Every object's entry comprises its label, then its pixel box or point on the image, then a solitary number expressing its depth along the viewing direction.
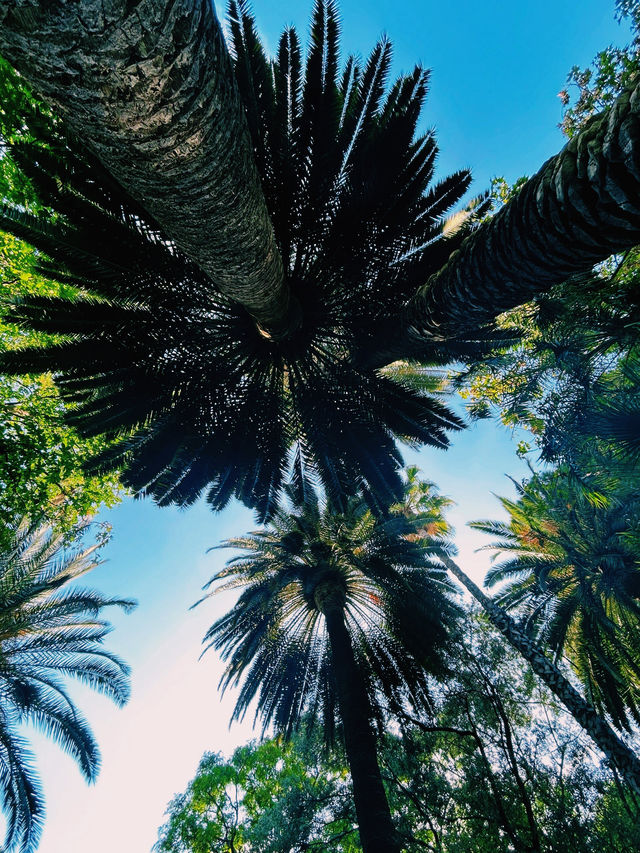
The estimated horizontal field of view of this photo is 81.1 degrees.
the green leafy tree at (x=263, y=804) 10.06
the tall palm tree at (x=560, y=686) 7.04
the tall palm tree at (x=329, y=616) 8.98
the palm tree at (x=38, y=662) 8.35
